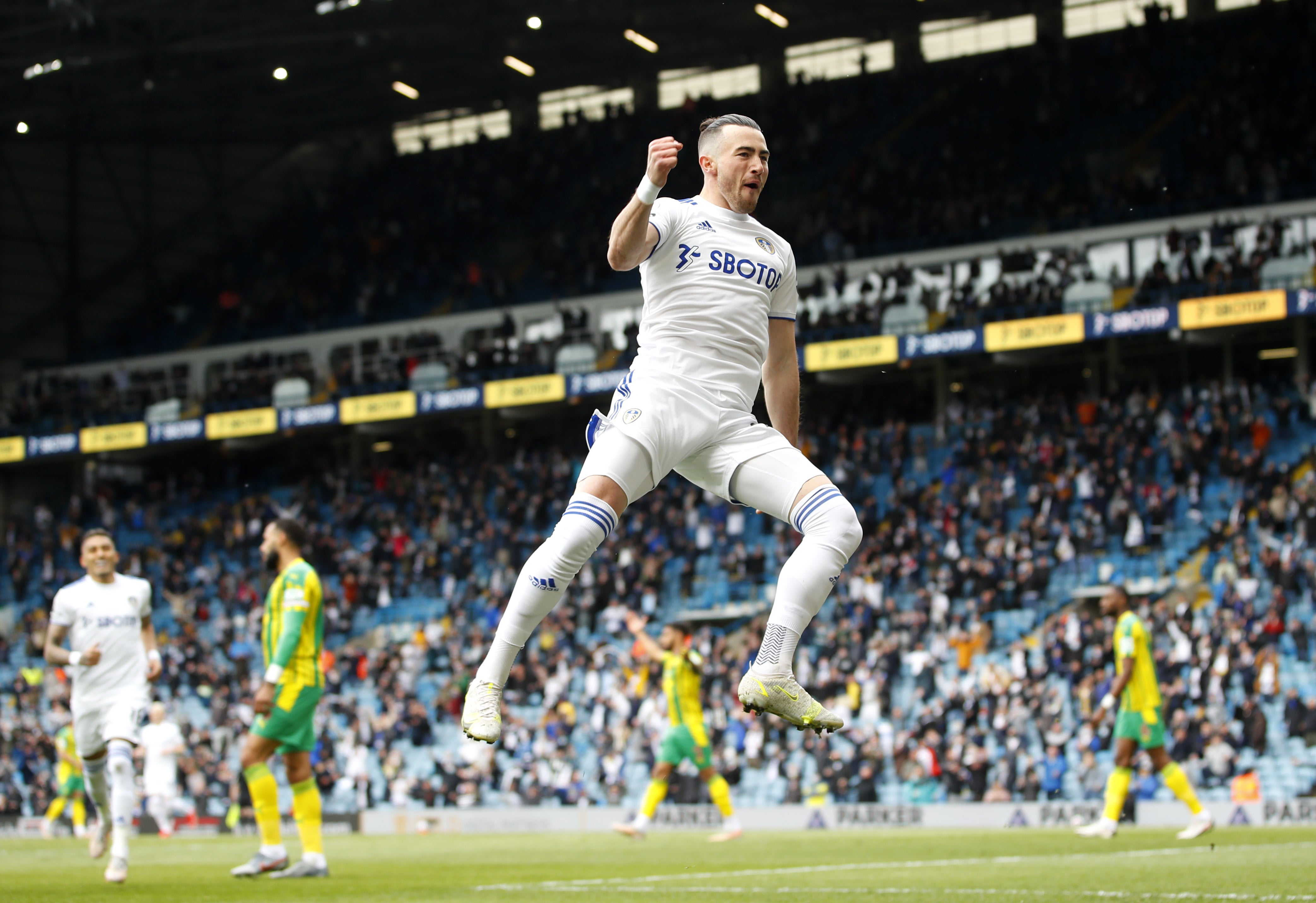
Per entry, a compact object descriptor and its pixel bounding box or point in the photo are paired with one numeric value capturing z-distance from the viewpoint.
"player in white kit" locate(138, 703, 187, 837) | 24.08
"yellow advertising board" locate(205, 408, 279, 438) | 38.22
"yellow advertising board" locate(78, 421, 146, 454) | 39.25
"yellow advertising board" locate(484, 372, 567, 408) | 35.16
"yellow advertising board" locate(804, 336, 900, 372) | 32.06
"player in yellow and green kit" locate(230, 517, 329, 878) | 10.78
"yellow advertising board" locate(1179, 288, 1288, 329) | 28.50
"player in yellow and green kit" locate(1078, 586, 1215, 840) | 14.30
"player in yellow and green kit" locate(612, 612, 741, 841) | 16.23
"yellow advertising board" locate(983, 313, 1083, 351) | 30.52
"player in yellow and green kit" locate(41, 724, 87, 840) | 22.50
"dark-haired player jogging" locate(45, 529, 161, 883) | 11.46
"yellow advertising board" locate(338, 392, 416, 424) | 36.78
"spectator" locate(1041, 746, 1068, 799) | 21.81
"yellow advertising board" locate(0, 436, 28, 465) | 40.22
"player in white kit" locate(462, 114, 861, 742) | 6.41
